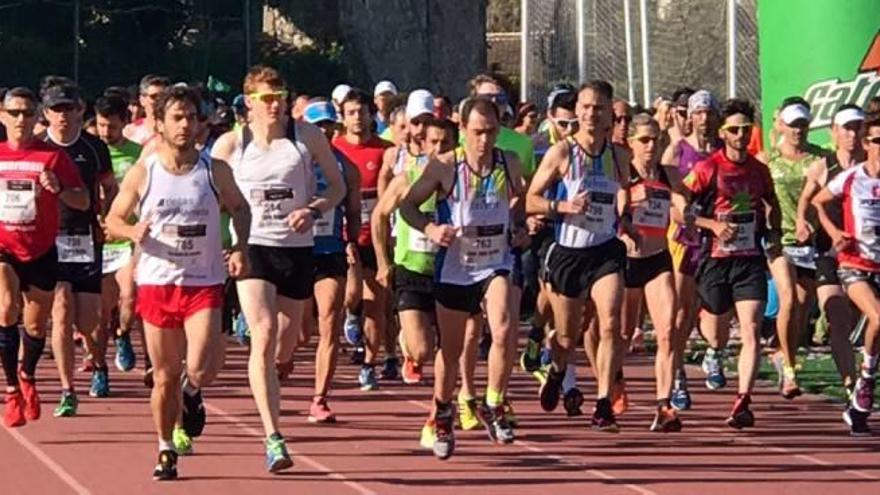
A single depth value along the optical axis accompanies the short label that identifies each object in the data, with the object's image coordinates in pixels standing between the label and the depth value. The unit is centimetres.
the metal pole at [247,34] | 3112
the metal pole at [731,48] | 2733
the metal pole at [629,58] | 3306
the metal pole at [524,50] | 3159
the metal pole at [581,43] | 3172
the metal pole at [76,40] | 3085
